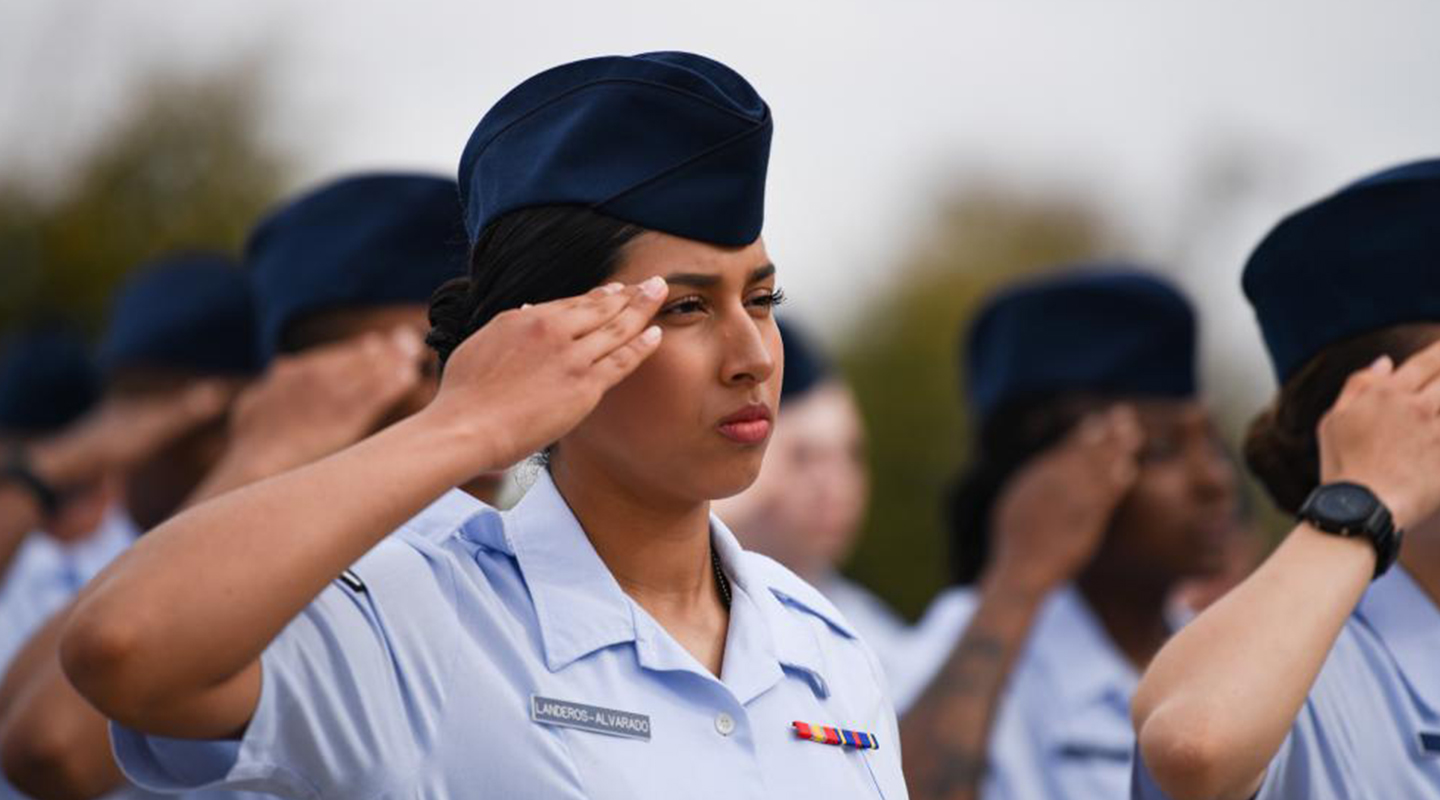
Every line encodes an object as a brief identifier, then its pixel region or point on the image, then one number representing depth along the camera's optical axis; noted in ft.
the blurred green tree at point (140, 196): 113.39
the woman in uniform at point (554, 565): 15.48
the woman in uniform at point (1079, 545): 34.04
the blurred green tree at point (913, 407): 107.14
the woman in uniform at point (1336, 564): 20.67
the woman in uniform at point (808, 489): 51.34
